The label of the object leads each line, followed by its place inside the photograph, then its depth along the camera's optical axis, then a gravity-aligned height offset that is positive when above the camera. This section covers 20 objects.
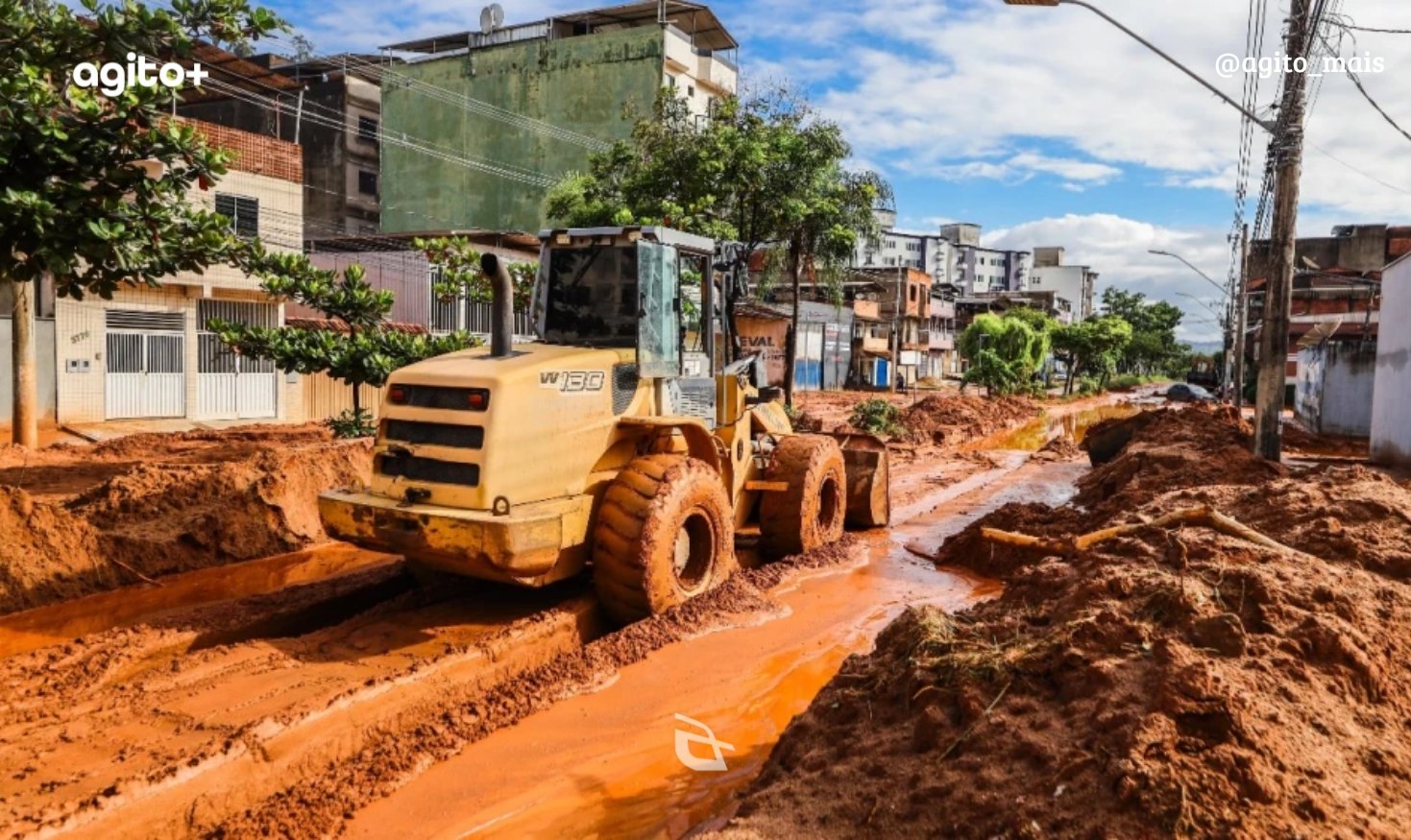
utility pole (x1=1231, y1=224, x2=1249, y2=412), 30.38 +2.18
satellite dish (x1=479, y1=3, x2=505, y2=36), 44.47 +14.91
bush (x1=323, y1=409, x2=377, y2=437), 16.25 -1.56
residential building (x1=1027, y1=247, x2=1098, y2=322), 122.37 +9.77
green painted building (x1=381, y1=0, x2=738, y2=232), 40.31 +10.48
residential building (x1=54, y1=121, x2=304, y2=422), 21.06 -0.19
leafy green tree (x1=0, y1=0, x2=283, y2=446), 8.03 +1.63
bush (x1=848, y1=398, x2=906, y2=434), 24.97 -1.77
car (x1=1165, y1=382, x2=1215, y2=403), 48.37 -1.63
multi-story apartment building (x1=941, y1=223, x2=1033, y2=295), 122.62 +11.81
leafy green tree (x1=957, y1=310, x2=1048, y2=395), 43.78 +0.20
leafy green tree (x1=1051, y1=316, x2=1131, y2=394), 56.31 +1.16
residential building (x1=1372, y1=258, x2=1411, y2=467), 16.06 -0.21
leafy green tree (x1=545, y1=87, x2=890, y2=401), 19.83 +3.63
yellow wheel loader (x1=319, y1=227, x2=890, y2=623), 6.62 -0.75
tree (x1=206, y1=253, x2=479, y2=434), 15.78 -0.08
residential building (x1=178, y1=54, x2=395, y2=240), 45.81 +9.76
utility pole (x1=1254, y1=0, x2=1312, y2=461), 12.41 +1.75
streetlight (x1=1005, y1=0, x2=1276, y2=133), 11.20 +3.54
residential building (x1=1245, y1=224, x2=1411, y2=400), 39.50 +4.29
